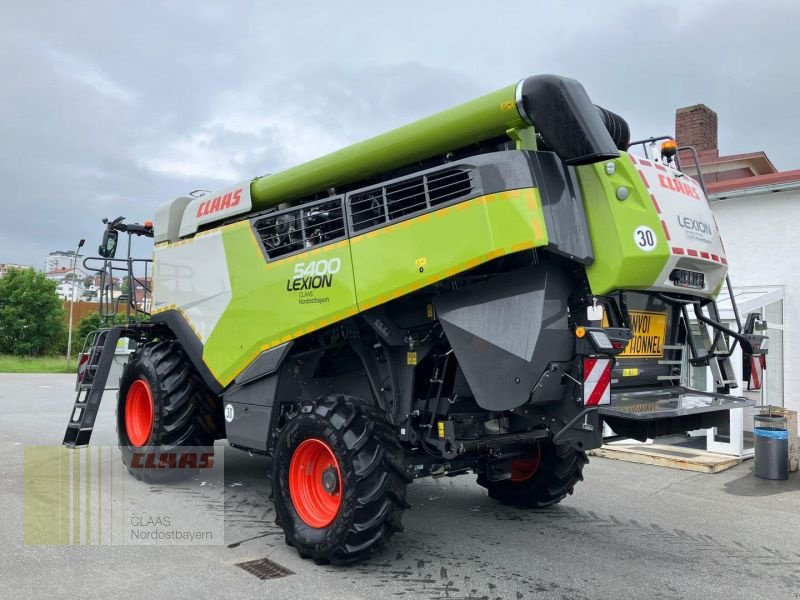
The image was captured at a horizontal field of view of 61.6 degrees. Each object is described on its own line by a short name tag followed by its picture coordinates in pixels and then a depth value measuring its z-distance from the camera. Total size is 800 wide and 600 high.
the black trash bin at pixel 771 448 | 7.60
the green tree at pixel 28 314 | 41.25
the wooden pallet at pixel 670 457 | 8.17
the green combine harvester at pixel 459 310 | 3.94
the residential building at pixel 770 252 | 9.52
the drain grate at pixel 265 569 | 4.20
